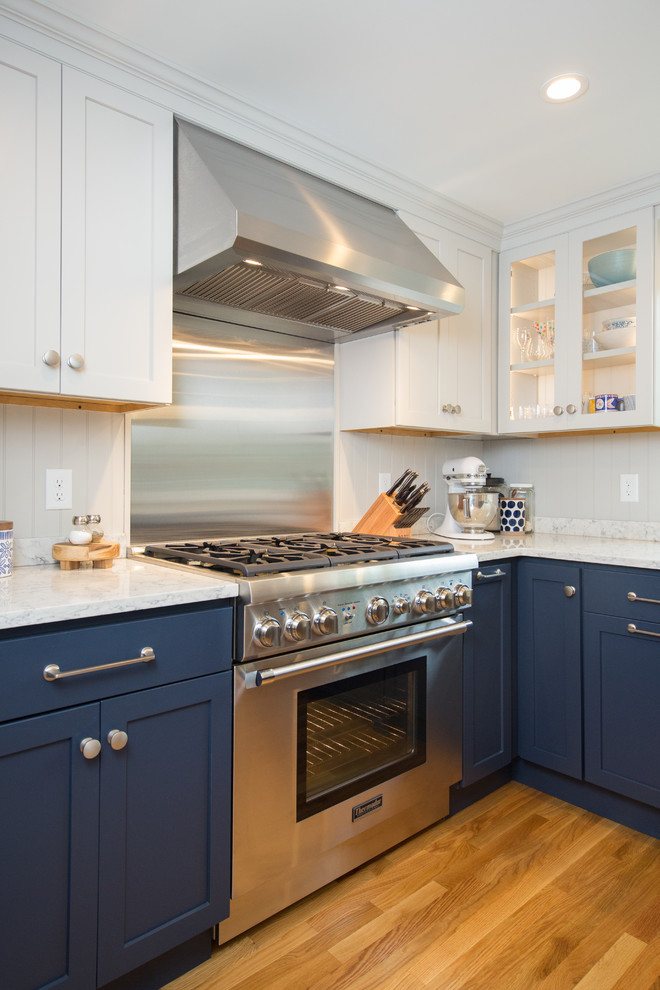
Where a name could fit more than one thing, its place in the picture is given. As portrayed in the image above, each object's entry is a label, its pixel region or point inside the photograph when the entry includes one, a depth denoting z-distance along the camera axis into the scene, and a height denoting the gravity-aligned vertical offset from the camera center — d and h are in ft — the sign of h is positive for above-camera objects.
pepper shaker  5.91 -0.34
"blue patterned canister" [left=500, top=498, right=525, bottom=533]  9.75 -0.29
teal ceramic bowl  8.20 +3.17
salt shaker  5.72 -0.40
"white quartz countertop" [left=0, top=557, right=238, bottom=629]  3.88 -0.71
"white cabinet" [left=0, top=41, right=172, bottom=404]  4.92 +2.25
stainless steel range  5.02 -1.94
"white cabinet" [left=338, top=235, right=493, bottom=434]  8.09 +1.78
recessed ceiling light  5.96 +4.12
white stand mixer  8.94 -0.09
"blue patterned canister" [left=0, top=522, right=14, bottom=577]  5.12 -0.45
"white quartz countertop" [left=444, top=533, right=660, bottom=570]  6.93 -0.64
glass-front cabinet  8.03 +2.40
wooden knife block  8.11 -0.29
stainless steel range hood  5.56 +2.40
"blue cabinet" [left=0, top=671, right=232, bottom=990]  3.86 -2.36
